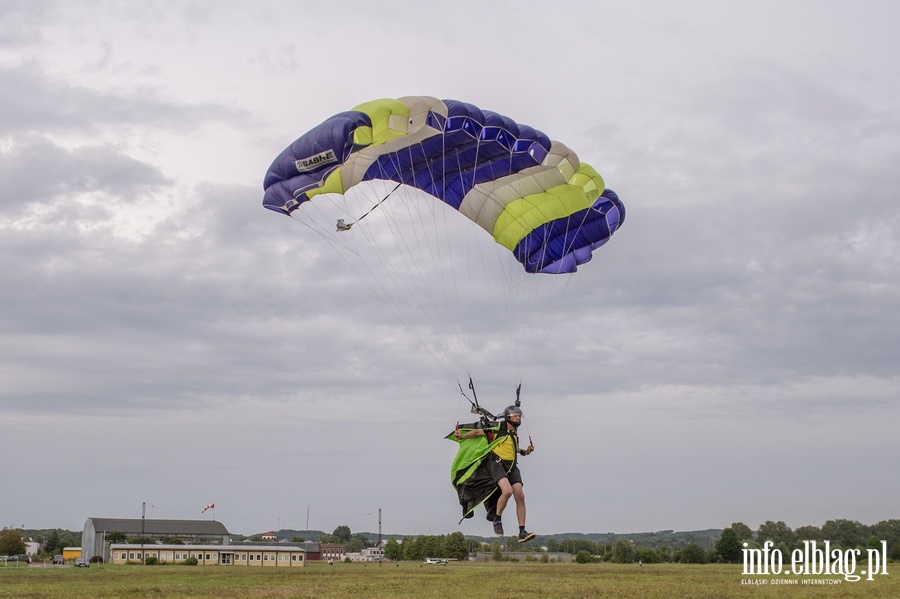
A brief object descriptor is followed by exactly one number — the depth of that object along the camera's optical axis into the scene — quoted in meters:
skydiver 14.45
